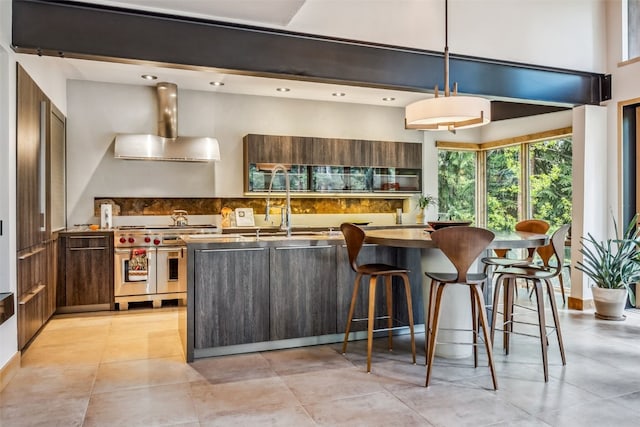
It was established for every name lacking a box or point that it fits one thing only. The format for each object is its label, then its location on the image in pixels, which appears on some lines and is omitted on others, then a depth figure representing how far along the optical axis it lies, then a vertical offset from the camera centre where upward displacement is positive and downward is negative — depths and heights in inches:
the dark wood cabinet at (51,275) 183.0 -26.3
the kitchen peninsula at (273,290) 139.4 -24.9
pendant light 129.3 +28.5
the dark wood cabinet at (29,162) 136.6 +16.2
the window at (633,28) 204.5 +80.6
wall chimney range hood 228.8 +35.3
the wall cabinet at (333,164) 248.4 +26.7
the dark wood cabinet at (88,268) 205.0 -25.3
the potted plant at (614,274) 185.8 -26.3
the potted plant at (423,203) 288.2 +4.6
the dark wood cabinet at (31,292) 142.1 -27.0
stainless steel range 212.2 -24.8
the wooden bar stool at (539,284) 124.3 -22.0
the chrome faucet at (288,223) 156.9 -4.1
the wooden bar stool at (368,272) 129.7 -17.8
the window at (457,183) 303.6 +17.9
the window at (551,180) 249.1 +16.6
